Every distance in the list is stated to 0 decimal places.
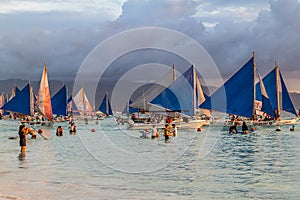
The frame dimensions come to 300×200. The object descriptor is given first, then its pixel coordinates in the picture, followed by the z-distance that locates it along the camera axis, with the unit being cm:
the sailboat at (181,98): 7069
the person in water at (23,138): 2991
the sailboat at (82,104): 14326
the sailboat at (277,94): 7856
